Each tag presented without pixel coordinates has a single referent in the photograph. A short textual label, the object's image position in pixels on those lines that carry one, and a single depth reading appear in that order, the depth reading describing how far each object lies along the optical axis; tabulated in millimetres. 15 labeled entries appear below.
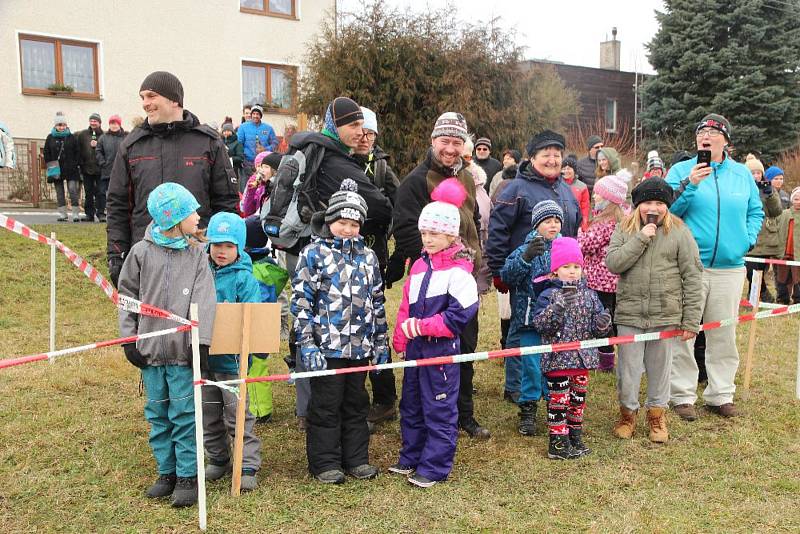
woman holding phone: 5828
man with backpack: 4996
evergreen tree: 23719
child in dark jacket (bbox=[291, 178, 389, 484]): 4445
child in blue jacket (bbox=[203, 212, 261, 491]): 4520
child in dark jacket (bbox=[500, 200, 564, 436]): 5242
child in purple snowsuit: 4516
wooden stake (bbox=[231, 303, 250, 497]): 4188
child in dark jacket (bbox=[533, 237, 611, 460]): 4910
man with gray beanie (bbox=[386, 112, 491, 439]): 5242
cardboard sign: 4273
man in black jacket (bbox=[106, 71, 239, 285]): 4805
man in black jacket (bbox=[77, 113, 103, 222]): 14398
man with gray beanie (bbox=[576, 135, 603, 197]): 11688
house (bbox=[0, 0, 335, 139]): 19812
